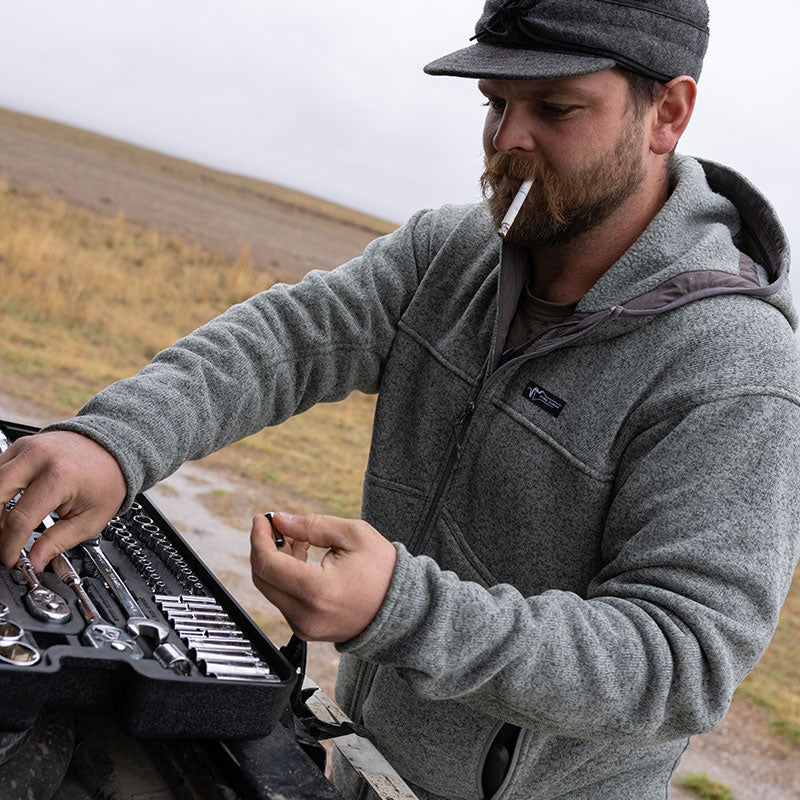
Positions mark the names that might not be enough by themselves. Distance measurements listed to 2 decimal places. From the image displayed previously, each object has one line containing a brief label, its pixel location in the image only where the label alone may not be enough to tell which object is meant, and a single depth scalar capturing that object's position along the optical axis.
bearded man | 1.25
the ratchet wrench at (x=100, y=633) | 1.24
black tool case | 1.12
